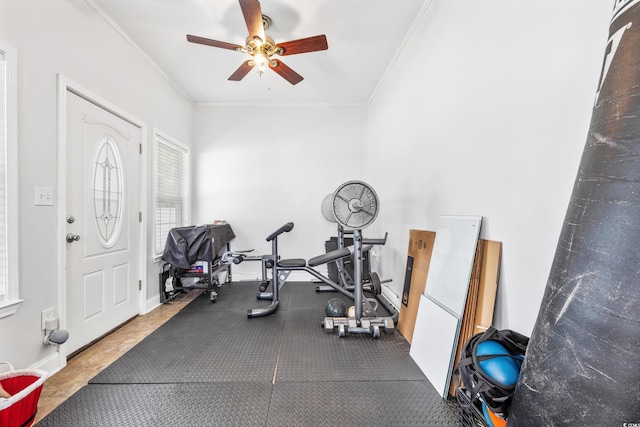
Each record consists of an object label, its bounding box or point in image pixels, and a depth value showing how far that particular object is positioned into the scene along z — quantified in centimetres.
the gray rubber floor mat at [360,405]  142
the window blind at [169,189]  331
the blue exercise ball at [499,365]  96
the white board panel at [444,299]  160
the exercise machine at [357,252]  228
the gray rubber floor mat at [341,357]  179
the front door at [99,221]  208
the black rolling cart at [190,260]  309
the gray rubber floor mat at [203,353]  179
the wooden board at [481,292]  146
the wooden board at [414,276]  221
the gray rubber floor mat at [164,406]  142
